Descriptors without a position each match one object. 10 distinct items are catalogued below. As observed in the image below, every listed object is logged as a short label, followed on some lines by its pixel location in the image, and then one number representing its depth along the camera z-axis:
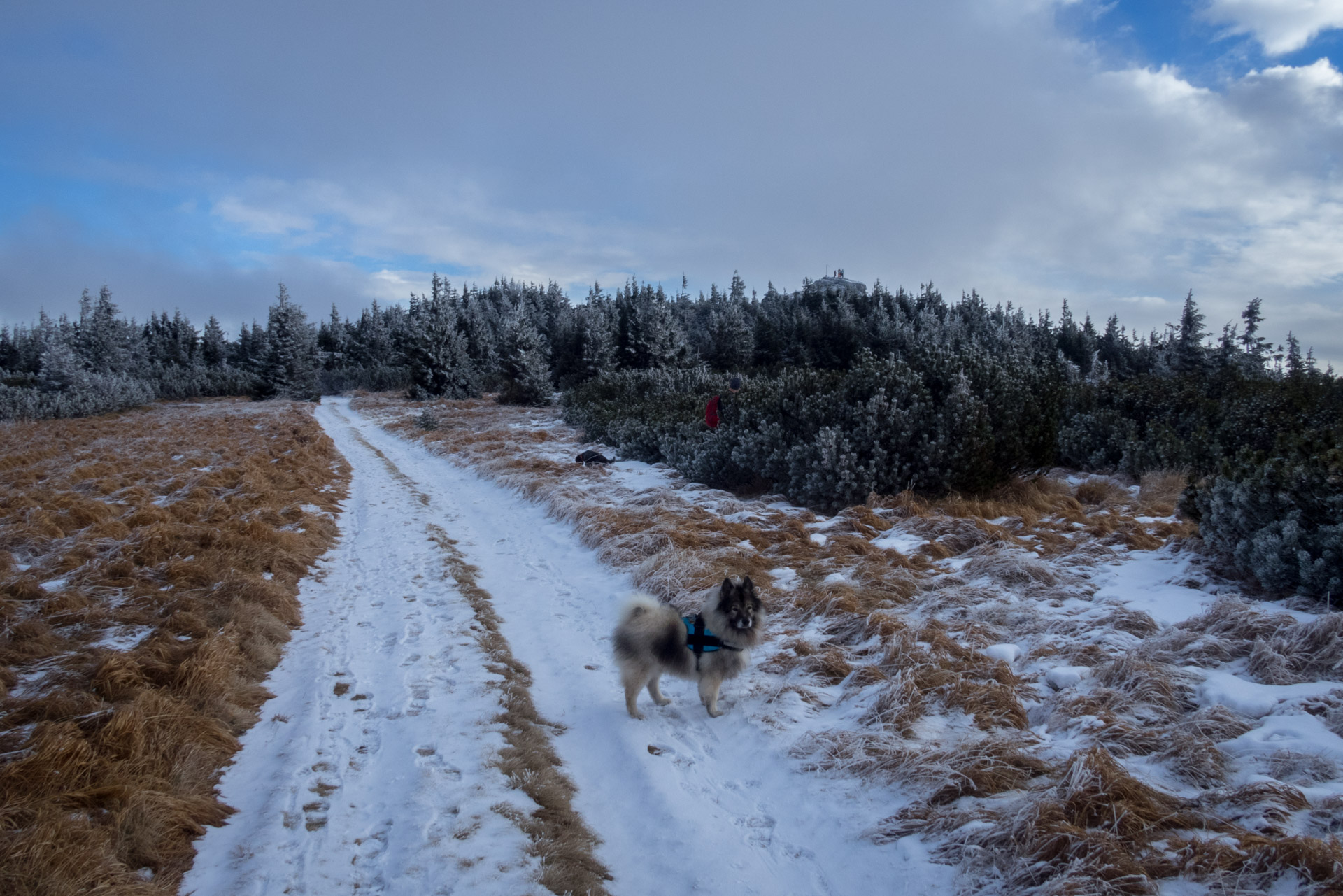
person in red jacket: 13.85
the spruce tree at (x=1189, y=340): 41.56
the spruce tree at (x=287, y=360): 46.38
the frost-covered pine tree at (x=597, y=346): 38.75
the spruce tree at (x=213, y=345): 71.94
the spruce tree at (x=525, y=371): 34.12
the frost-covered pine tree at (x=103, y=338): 54.16
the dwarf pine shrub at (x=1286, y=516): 4.86
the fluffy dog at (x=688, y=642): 4.56
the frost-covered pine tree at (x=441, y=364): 39.91
